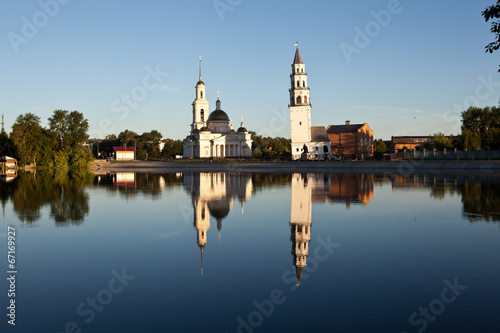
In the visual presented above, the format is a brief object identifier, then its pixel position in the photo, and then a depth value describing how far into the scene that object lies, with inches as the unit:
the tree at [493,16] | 446.0
